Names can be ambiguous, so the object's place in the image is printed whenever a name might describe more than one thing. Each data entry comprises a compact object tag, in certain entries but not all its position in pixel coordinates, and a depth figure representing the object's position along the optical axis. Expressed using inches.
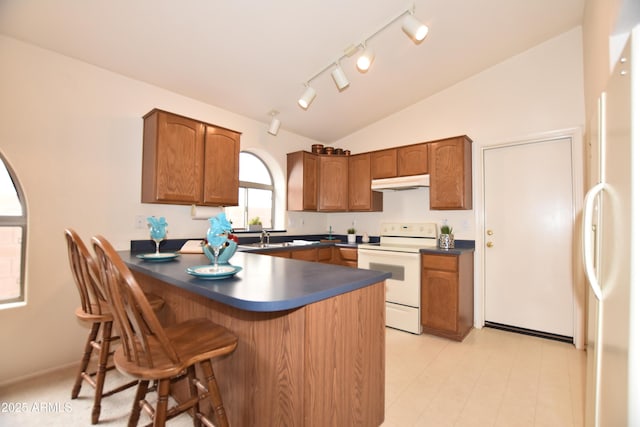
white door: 116.8
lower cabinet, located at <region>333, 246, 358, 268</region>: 149.7
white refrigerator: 30.4
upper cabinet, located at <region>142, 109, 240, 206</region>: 102.7
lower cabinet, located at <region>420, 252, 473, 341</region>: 115.5
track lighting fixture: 82.5
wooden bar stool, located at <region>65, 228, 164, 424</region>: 61.4
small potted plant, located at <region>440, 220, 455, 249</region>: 130.4
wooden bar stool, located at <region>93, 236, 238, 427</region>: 40.9
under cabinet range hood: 135.4
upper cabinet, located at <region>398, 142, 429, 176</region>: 136.7
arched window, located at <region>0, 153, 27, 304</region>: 85.3
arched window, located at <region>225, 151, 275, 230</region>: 151.1
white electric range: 123.9
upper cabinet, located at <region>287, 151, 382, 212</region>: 159.3
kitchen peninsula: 46.8
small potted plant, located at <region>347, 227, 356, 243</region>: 169.3
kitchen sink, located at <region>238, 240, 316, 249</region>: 133.6
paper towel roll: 122.0
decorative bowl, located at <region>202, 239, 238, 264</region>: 65.5
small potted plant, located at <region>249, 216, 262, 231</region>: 152.4
